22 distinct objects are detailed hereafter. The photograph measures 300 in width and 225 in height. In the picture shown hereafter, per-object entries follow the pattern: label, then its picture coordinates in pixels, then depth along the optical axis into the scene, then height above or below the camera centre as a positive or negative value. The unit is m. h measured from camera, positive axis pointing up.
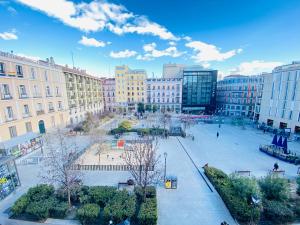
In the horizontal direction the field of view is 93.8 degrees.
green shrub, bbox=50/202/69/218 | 10.12 -8.38
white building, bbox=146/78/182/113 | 58.50 -0.16
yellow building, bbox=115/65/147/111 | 58.16 +2.78
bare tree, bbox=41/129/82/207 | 10.86 -6.82
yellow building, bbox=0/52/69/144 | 21.67 -0.51
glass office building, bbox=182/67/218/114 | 57.53 +1.50
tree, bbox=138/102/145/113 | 57.61 -5.45
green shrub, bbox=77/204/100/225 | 9.47 -8.15
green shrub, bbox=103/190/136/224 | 9.45 -8.04
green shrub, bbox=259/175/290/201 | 10.97 -7.53
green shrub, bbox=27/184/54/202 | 11.11 -8.05
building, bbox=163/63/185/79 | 71.88 +12.49
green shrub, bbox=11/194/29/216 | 10.03 -8.07
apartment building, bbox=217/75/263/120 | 48.72 -0.93
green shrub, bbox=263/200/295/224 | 9.57 -8.18
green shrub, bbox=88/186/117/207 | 11.01 -8.06
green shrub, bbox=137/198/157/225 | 9.16 -8.03
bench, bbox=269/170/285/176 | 15.69 -8.75
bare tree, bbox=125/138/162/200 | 10.97 -5.88
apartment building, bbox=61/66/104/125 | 38.91 -0.11
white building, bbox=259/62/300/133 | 30.16 -1.15
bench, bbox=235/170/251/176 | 15.44 -8.75
